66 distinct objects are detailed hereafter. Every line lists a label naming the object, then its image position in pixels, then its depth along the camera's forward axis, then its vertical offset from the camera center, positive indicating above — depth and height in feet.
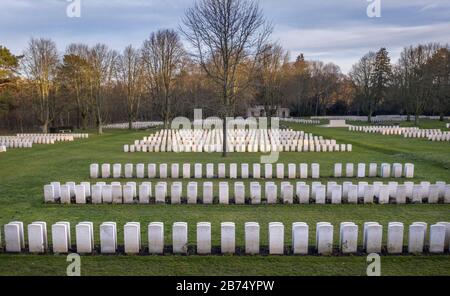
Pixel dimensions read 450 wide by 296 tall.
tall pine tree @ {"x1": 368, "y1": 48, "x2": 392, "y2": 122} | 228.22 +14.33
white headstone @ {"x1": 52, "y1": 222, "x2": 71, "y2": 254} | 23.43 -7.58
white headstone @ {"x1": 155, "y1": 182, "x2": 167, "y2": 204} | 35.99 -7.84
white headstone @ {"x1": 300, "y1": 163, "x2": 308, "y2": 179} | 48.37 -8.11
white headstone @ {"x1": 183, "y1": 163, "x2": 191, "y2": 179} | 48.91 -8.10
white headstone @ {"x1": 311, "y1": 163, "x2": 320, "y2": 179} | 48.34 -8.15
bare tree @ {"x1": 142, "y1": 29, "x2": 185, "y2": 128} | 112.50 +13.81
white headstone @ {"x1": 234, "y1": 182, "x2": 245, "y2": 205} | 35.47 -7.89
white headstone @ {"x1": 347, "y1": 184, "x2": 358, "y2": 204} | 35.94 -8.09
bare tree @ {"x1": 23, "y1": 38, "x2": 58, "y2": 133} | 139.13 +12.01
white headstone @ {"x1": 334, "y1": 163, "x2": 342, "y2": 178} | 49.42 -8.24
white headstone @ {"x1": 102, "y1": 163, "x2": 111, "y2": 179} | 50.11 -8.20
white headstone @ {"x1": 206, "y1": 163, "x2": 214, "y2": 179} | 48.88 -8.10
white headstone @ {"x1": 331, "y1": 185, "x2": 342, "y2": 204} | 35.50 -7.98
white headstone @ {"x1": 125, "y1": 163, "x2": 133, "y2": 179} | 49.73 -8.15
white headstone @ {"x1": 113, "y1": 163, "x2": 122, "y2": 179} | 49.80 -8.16
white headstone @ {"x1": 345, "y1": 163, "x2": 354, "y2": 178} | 49.61 -8.25
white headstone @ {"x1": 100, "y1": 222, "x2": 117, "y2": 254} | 23.29 -7.57
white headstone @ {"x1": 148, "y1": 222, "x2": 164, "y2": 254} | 23.35 -7.61
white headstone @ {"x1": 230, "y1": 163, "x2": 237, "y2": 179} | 48.32 -8.16
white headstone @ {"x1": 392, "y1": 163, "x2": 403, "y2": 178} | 49.37 -8.39
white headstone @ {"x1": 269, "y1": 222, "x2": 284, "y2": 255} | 23.06 -7.63
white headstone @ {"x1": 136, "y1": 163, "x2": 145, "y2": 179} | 49.65 -8.17
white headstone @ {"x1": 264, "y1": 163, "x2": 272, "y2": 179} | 48.28 -8.19
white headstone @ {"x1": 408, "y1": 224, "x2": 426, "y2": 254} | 23.41 -7.76
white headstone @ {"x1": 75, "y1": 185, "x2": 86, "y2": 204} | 36.22 -7.91
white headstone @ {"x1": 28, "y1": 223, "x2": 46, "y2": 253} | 23.44 -7.59
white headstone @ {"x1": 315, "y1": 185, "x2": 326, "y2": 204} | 35.50 -7.96
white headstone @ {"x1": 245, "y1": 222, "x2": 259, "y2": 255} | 23.30 -7.69
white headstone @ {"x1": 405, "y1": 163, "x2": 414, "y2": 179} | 48.98 -8.36
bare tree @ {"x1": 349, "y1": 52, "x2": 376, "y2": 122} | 219.20 +13.58
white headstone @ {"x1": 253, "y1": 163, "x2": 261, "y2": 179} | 48.67 -8.16
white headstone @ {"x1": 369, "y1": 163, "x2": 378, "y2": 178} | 49.65 -8.30
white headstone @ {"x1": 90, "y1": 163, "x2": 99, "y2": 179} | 50.37 -8.22
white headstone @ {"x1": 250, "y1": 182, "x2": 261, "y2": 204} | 35.53 -7.82
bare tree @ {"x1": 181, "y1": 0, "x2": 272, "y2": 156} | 71.92 +12.73
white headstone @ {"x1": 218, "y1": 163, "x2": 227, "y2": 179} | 49.13 -8.17
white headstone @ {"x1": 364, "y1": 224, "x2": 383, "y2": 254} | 23.26 -7.70
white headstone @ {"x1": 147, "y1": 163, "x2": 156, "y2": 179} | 49.83 -8.19
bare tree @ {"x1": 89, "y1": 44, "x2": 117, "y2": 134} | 153.86 +13.26
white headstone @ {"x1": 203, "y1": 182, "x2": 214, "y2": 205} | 35.80 -7.85
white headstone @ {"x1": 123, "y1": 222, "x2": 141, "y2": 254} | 23.35 -7.63
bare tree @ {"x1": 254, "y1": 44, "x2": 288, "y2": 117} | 178.15 +9.38
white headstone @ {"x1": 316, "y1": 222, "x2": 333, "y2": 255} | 23.22 -7.72
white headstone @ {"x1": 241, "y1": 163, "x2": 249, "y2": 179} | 48.55 -8.11
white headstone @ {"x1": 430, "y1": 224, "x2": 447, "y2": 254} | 23.35 -7.76
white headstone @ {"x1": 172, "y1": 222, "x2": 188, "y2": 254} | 23.43 -7.72
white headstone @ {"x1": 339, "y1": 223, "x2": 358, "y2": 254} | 23.27 -7.73
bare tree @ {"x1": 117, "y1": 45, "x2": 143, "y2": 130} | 169.48 +13.49
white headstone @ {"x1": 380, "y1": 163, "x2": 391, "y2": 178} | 49.19 -8.34
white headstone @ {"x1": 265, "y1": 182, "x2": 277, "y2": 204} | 35.65 -7.86
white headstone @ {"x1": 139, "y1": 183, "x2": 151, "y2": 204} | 36.06 -7.91
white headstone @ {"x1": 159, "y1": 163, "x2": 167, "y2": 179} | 49.62 -8.17
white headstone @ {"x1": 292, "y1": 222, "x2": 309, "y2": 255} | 23.12 -7.67
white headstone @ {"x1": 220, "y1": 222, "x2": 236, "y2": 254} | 23.35 -7.70
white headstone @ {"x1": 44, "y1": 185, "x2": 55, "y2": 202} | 37.11 -8.06
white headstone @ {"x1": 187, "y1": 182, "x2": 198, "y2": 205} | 35.73 -7.80
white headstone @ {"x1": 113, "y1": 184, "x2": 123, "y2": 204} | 36.22 -7.93
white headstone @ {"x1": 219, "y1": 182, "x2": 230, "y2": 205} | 35.71 -7.87
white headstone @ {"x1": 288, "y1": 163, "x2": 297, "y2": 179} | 48.14 -8.07
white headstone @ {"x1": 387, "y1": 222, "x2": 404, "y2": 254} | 23.34 -7.80
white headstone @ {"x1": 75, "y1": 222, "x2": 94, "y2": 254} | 23.31 -7.56
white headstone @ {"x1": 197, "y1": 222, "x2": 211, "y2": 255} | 23.35 -7.66
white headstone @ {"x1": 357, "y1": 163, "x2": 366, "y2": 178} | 49.14 -8.21
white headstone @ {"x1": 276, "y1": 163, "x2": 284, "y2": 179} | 48.34 -8.11
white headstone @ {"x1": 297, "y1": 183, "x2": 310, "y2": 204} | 35.83 -7.97
